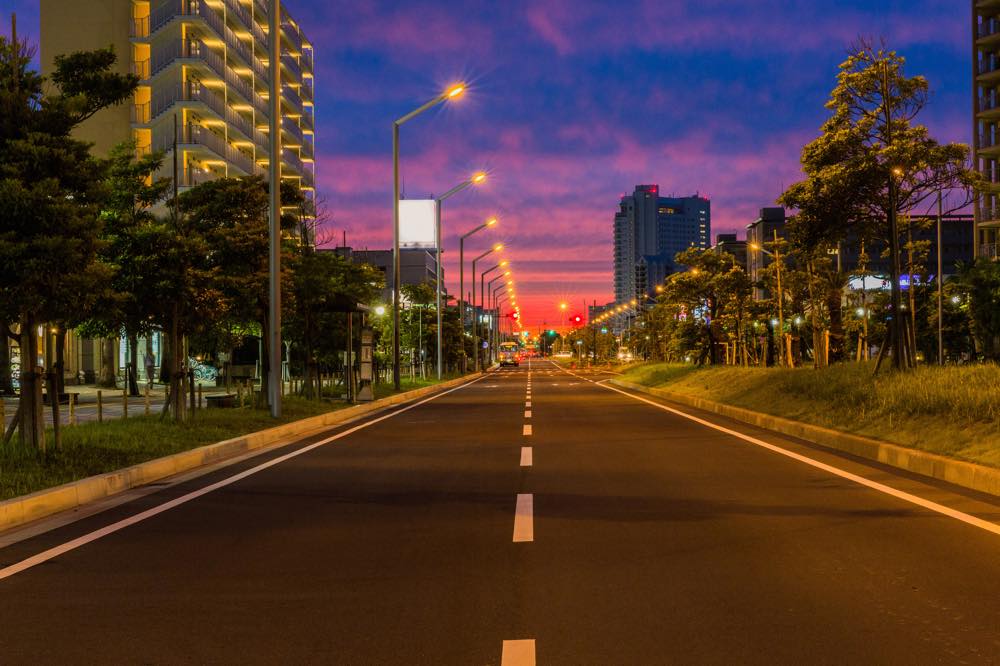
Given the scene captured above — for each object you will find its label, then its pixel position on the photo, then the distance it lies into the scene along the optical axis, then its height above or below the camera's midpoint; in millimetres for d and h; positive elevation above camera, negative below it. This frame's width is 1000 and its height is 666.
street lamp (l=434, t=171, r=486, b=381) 40156 +7310
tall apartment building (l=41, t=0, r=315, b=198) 50250 +16316
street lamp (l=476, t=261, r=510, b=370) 74812 +5504
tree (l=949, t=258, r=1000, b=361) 35688 +1751
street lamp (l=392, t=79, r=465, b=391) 32381 +4444
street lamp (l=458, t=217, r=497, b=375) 56231 +5387
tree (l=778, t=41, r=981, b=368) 18672 +3677
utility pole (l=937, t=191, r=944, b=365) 39644 +3
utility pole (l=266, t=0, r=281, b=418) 18281 +2143
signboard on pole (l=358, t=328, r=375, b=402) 26906 -682
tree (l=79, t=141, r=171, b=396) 15102 +2059
